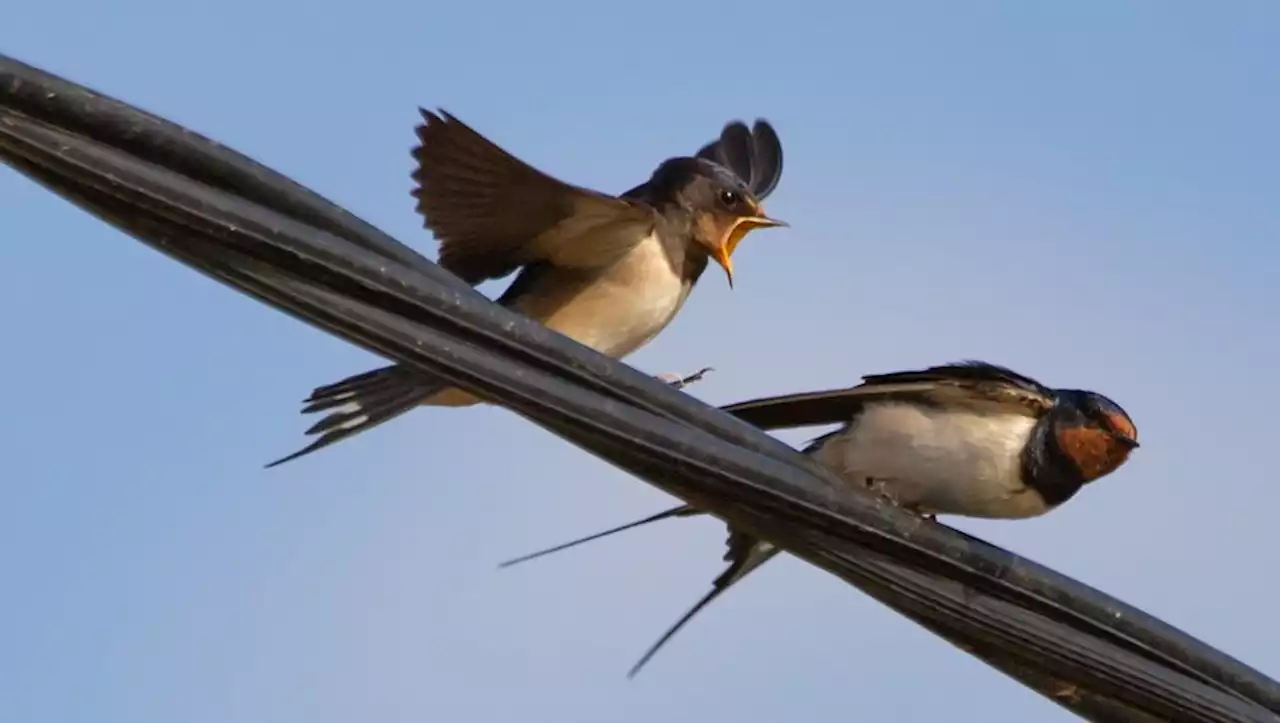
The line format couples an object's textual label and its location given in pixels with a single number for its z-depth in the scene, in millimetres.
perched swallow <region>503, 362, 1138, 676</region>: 5477
